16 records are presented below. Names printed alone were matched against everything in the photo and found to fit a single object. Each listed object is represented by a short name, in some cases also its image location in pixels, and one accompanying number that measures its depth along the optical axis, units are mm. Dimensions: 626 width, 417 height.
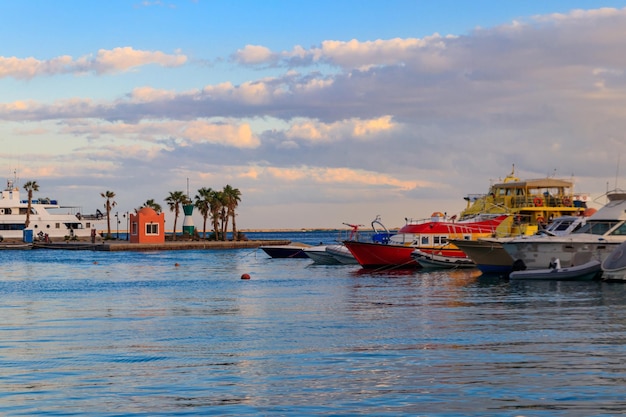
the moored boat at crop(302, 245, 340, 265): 74688
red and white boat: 62062
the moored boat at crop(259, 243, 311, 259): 91500
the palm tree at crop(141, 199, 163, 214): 144125
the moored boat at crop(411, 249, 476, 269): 60656
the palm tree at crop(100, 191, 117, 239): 140500
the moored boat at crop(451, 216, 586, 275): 53250
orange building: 117062
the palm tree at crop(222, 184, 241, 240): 138125
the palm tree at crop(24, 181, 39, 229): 131375
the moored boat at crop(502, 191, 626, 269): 47656
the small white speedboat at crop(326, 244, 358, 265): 71875
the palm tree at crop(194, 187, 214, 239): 139625
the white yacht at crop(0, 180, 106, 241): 133125
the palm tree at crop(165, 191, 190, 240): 139250
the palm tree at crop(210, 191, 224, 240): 138000
